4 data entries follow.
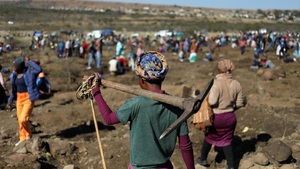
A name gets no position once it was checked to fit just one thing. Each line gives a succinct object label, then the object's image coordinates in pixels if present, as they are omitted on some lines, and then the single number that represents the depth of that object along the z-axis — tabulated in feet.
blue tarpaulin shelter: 95.51
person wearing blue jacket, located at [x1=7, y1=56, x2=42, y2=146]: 18.98
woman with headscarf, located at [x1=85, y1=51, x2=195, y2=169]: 7.78
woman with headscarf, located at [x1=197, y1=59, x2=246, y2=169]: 14.62
